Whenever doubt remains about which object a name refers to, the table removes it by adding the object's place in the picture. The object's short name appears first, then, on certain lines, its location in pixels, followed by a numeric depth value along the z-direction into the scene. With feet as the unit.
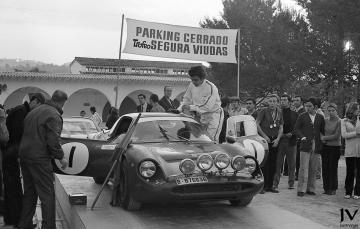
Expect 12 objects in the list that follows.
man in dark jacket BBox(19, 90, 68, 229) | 19.62
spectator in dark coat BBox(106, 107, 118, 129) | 47.26
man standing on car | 27.63
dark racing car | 19.60
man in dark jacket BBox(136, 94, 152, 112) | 39.22
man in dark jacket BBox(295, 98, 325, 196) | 29.79
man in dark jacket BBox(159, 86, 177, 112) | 35.70
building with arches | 106.11
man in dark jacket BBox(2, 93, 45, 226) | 21.97
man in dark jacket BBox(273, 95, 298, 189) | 31.30
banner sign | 47.14
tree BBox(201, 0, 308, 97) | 89.04
